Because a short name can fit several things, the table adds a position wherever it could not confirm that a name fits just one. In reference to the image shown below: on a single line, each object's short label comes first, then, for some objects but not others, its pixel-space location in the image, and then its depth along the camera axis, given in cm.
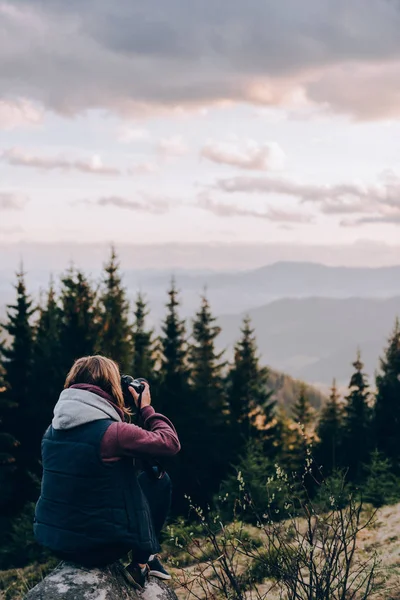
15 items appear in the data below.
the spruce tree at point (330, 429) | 2956
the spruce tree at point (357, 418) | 2942
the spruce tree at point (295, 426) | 3000
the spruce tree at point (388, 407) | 2601
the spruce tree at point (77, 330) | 2280
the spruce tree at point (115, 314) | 3312
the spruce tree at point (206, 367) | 2789
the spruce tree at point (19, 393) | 2472
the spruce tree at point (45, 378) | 2319
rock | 421
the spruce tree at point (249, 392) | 3019
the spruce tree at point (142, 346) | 3077
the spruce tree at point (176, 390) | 2528
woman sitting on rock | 414
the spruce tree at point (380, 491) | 1217
